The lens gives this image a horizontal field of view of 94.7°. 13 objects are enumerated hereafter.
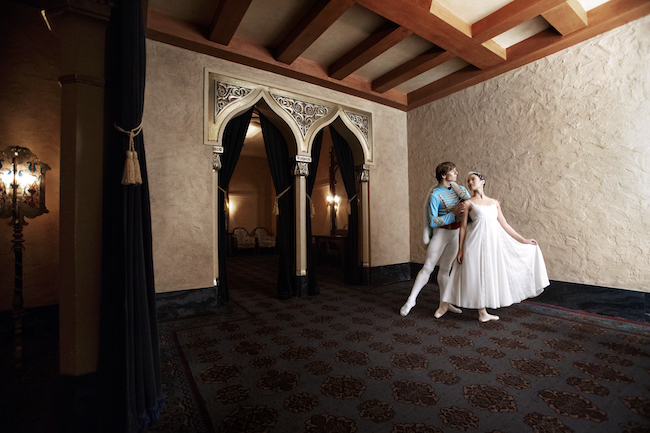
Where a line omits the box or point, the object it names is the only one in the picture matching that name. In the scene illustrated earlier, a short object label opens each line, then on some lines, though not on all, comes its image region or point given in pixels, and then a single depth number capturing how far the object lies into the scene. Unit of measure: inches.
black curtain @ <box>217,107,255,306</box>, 160.2
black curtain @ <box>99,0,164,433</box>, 60.1
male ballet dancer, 136.6
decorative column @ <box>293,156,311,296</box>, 180.2
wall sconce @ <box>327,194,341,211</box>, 351.9
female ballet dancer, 123.4
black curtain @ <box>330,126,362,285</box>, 212.4
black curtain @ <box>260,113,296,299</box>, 176.7
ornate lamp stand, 98.7
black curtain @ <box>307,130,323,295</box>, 182.1
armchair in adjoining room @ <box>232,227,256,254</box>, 405.1
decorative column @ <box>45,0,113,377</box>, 61.6
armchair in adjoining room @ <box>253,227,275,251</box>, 421.7
